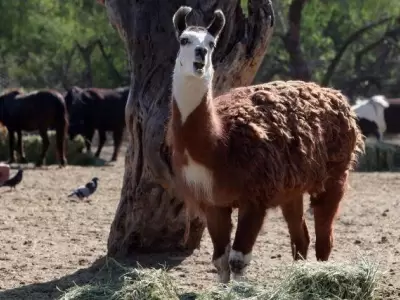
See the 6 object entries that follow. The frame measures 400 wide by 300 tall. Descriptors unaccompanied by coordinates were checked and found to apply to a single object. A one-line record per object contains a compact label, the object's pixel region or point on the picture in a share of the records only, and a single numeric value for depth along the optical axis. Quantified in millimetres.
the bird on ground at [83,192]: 12914
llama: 6156
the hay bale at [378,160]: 18281
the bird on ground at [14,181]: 14198
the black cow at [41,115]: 19656
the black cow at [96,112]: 22219
